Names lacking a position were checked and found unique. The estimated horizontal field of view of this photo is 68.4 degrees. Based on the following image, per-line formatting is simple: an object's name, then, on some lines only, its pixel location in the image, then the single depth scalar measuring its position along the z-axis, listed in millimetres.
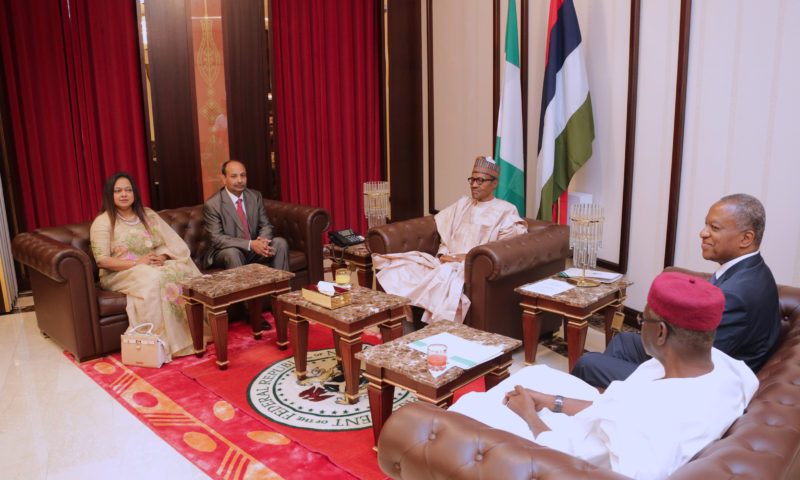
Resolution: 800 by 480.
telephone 4707
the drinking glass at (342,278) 3529
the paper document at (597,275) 3744
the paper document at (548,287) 3529
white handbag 3734
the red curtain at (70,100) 4879
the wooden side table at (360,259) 4539
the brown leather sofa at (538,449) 1434
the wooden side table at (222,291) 3635
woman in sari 3936
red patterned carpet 2701
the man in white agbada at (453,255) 3818
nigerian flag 4977
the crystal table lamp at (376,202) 4820
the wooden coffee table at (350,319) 3121
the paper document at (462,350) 2555
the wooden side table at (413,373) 2426
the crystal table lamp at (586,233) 3629
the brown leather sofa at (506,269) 3676
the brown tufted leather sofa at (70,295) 3717
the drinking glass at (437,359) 2449
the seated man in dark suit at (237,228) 4641
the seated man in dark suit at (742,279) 2236
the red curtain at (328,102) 6227
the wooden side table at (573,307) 3385
